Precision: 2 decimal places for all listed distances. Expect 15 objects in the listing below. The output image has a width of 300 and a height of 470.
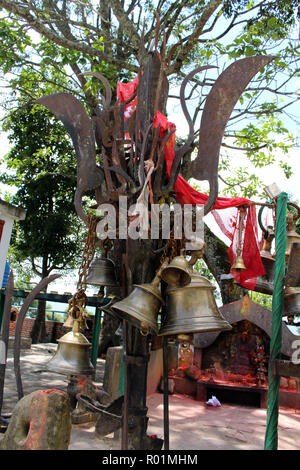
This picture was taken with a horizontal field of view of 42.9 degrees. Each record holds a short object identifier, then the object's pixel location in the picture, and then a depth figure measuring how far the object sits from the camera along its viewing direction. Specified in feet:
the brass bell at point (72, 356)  9.86
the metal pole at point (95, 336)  30.03
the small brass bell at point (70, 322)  10.51
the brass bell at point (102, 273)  10.54
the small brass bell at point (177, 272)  8.55
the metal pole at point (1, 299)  25.68
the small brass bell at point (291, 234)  10.91
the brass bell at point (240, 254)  12.17
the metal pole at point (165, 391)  10.02
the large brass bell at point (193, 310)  8.25
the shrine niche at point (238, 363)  28.84
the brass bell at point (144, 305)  8.17
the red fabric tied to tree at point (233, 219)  10.48
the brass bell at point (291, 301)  10.29
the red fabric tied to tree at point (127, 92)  12.85
